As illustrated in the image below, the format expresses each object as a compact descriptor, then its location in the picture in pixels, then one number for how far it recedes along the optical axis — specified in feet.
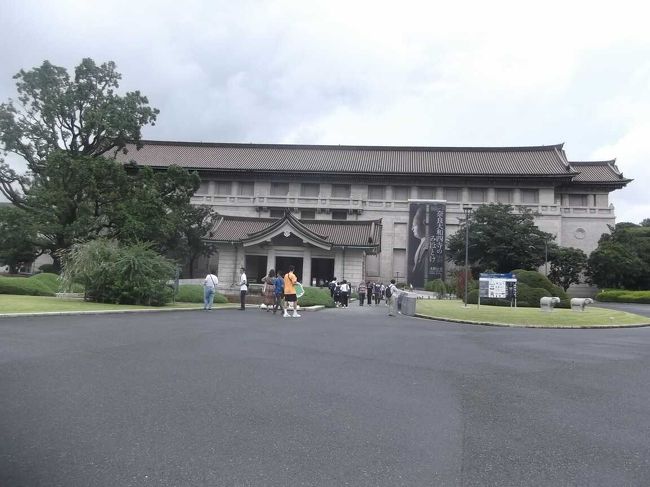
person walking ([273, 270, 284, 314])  61.00
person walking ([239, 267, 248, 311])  64.49
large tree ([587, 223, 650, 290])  144.77
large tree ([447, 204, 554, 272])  144.97
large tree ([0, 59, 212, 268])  95.91
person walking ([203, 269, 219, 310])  63.67
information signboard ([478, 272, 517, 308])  86.23
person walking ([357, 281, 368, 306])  96.58
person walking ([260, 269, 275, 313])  65.87
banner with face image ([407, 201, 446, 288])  159.53
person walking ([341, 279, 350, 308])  88.07
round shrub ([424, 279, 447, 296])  127.65
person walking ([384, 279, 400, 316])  71.20
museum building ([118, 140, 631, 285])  168.76
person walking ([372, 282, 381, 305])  108.96
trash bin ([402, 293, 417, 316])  71.31
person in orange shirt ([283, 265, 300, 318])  56.08
